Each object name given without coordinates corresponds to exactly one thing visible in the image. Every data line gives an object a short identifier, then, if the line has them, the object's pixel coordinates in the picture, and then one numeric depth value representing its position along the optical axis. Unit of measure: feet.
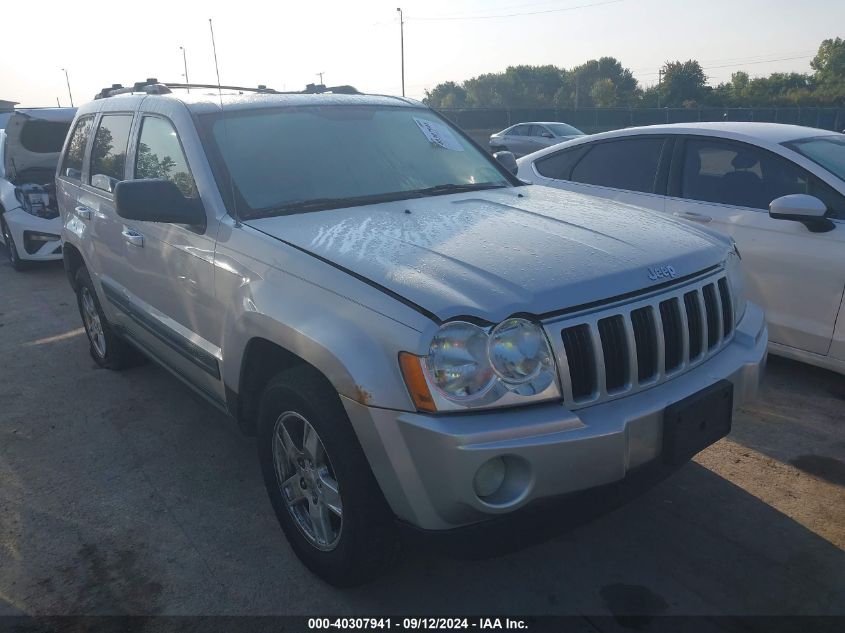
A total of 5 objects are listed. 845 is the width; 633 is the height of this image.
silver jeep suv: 6.97
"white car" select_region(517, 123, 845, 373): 13.47
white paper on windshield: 12.95
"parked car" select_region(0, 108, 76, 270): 27.88
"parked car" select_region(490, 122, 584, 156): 76.64
